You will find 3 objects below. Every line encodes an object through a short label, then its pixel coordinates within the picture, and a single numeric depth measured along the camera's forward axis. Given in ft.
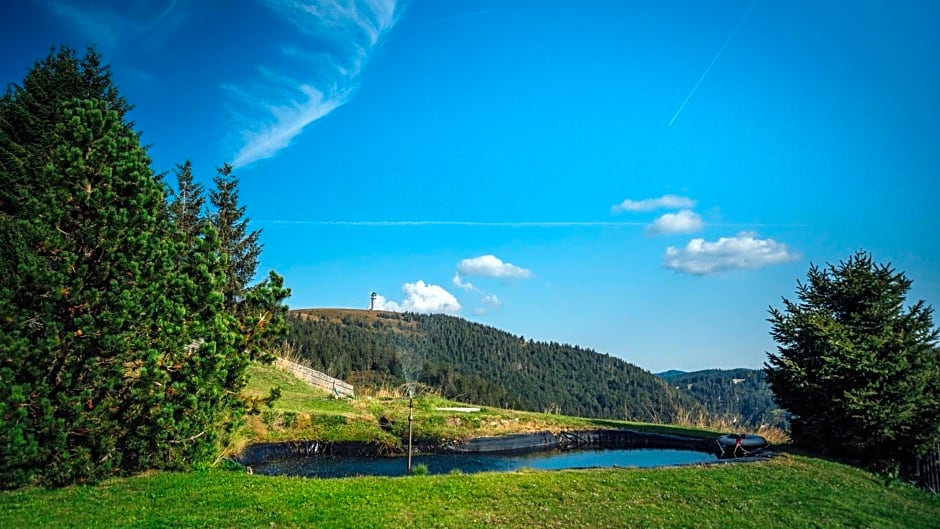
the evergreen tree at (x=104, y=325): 33.47
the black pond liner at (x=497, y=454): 55.83
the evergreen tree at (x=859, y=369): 47.57
